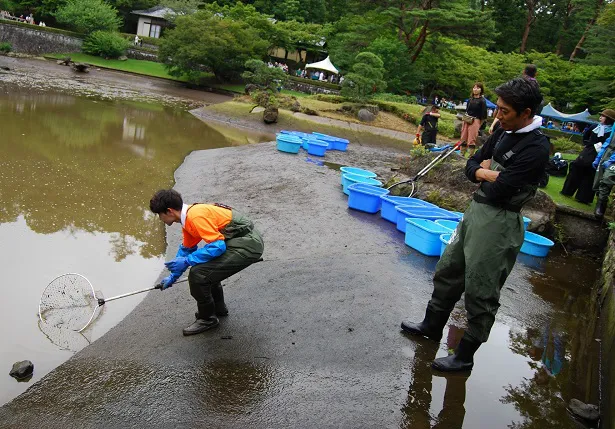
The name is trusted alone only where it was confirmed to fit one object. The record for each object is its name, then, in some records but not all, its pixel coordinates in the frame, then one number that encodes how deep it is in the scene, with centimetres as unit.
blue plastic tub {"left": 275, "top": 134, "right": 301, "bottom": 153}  1236
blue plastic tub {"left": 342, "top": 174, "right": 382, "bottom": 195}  895
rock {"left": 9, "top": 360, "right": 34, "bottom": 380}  369
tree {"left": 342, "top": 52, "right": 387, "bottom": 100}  2250
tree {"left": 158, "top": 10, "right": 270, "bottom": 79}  2847
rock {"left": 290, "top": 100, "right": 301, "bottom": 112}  2016
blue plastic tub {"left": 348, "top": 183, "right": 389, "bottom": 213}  794
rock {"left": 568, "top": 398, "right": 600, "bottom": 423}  348
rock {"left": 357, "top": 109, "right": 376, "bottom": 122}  2083
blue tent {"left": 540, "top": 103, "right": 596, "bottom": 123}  2594
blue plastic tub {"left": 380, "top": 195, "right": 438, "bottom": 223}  765
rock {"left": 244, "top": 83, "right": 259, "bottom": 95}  2449
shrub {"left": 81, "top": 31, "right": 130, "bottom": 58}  3316
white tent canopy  3406
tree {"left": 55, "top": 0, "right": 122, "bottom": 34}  3422
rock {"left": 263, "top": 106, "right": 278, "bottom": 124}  1855
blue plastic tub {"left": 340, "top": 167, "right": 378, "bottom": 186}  951
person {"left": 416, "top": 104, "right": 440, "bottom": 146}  1239
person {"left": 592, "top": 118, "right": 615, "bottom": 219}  778
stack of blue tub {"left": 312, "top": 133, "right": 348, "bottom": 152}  1466
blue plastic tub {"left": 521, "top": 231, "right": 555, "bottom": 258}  695
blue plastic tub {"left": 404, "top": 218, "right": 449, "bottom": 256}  625
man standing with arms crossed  337
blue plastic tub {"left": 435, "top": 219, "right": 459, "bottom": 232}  678
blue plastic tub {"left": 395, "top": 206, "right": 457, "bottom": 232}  711
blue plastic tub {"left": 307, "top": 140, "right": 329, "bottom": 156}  1299
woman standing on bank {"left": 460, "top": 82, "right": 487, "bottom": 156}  1037
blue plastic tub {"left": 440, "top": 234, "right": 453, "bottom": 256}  586
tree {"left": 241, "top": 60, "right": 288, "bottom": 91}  2388
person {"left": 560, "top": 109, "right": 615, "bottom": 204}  877
